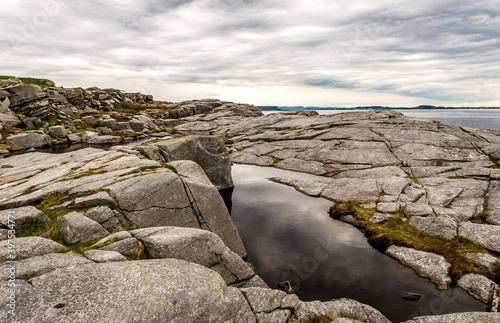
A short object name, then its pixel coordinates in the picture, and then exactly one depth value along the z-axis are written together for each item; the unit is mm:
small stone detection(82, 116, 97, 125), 87312
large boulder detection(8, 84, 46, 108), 73331
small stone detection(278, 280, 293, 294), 16453
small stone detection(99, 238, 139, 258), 11289
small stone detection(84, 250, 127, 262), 10033
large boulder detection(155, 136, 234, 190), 31734
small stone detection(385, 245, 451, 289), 16947
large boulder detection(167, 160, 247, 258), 19328
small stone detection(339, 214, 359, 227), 25188
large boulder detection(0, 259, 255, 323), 7441
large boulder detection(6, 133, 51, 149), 57625
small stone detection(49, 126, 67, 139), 68500
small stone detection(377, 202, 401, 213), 25906
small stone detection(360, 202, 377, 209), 27294
